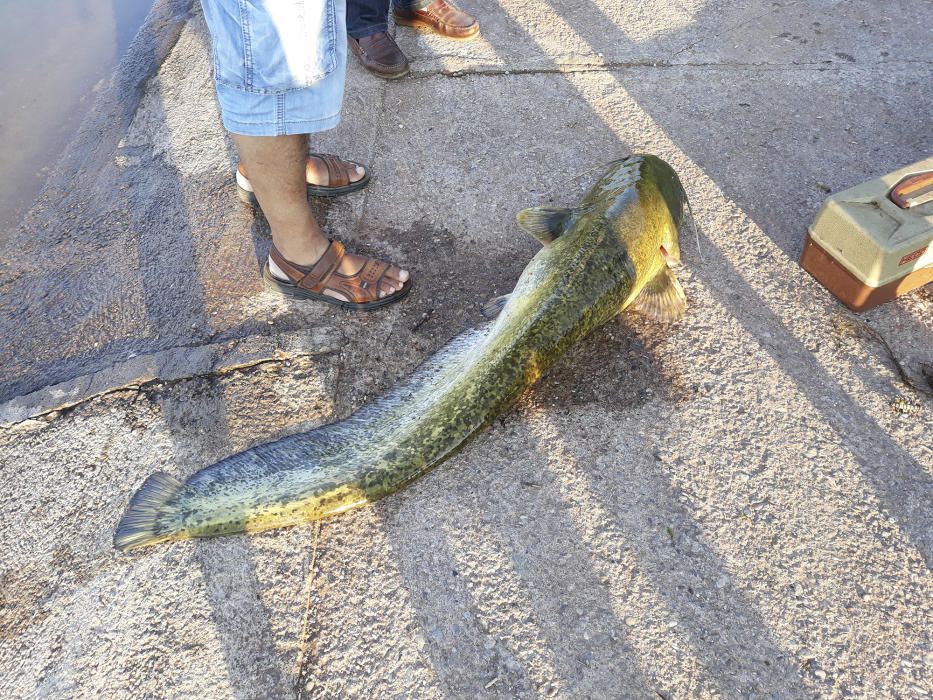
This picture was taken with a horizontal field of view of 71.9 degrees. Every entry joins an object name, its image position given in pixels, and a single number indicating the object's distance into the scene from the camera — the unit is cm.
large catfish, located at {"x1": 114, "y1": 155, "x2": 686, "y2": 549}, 211
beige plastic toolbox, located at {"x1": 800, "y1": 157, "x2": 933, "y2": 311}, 250
